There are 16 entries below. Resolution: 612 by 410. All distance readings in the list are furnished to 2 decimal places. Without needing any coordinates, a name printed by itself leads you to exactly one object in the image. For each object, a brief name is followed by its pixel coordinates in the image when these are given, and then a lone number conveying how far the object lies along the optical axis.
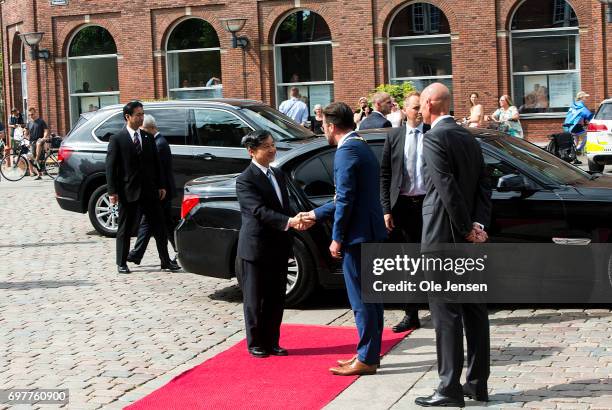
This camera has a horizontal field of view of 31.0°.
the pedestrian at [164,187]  12.38
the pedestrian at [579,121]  25.47
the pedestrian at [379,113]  11.41
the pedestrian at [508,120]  23.64
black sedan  9.07
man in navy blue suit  7.20
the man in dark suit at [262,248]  8.06
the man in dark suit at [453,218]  6.30
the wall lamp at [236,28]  32.53
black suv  14.83
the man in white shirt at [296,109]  24.50
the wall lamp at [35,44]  35.56
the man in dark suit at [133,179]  12.07
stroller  23.59
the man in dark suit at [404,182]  8.54
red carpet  6.89
